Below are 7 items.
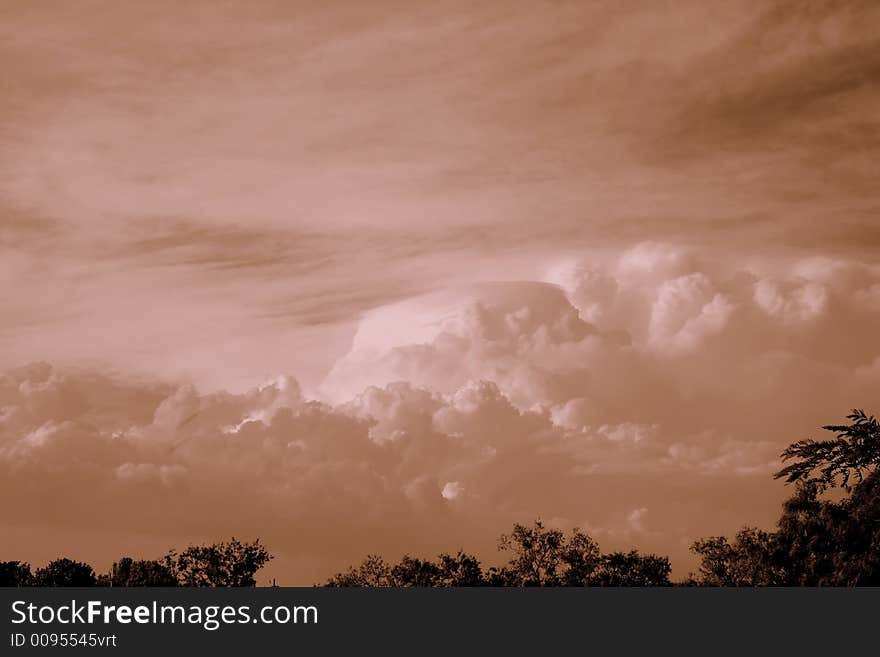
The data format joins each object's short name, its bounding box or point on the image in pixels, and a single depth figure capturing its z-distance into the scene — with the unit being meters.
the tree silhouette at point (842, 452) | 40.52
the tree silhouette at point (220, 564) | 185.75
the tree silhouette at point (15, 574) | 181.75
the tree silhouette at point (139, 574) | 173.62
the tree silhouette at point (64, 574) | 185.88
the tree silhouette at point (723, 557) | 125.64
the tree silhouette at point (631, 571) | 171.38
